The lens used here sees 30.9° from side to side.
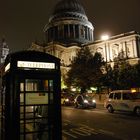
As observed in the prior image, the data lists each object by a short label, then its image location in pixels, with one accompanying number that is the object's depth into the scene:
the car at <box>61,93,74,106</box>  33.09
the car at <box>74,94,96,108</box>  27.06
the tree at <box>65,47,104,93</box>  43.41
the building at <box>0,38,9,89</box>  93.50
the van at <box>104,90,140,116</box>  18.35
